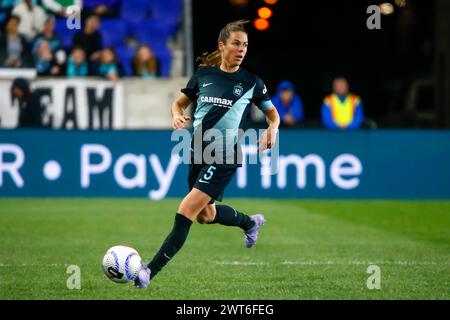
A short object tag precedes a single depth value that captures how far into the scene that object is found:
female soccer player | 16.72
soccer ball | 15.97
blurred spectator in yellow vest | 37.25
